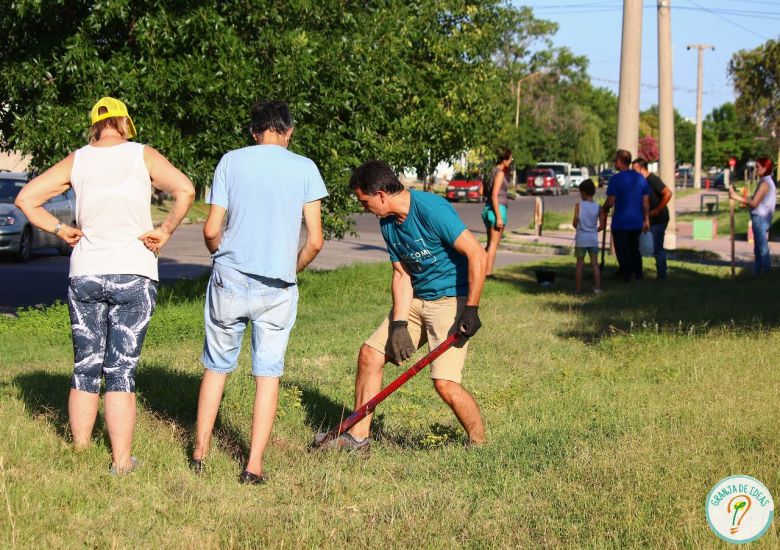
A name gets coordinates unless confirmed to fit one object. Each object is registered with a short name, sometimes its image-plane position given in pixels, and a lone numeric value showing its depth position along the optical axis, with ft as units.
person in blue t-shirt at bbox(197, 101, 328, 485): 17.98
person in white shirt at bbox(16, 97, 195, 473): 17.70
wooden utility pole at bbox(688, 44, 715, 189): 215.02
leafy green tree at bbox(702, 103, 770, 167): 425.28
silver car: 64.59
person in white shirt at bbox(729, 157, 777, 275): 51.08
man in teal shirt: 19.57
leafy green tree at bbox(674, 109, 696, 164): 491.39
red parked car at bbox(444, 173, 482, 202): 182.80
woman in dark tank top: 51.19
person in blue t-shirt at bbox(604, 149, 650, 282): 50.70
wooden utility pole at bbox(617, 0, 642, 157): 67.15
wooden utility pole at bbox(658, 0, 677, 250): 78.69
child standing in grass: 48.55
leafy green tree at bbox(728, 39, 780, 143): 151.43
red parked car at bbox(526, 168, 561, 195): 233.55
